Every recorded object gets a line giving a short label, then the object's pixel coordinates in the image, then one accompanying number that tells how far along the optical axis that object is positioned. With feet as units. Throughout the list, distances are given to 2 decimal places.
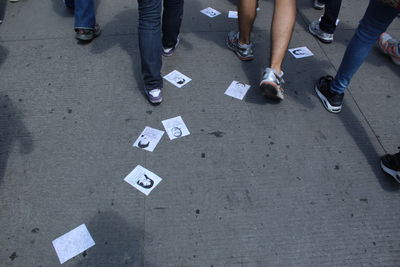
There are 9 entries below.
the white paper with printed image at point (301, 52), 9.87
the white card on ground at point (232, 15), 11.55
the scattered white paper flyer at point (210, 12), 11.64
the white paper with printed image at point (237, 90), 8.39
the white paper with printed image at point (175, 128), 7.32
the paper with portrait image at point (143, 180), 6.29
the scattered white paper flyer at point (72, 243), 5.32
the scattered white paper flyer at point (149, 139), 7.04
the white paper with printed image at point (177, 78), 8.69
